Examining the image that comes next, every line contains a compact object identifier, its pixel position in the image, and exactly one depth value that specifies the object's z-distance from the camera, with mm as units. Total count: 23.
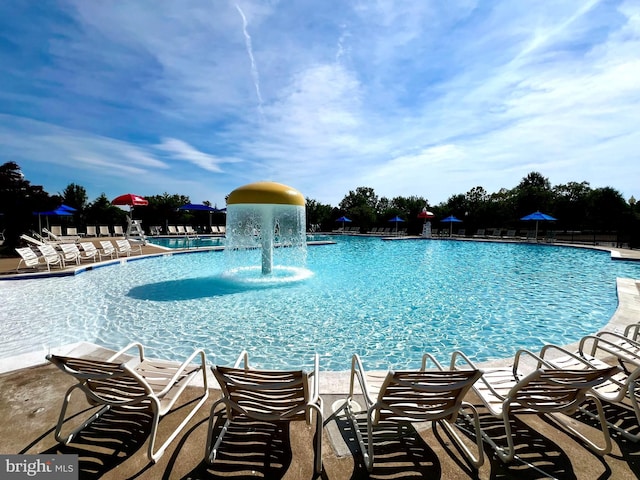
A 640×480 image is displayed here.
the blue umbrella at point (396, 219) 36322
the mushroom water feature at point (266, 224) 10188
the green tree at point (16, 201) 15062
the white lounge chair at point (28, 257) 10984
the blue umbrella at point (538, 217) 25175
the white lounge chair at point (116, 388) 2373
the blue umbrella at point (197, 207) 25352
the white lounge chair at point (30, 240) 13524
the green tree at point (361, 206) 40719
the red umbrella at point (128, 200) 21781
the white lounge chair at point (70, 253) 12195
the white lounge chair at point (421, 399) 2238
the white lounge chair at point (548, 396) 2373
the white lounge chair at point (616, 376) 2660
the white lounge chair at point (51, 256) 11633
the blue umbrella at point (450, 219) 33062
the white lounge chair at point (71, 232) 26094
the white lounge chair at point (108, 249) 14439
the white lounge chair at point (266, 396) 2229
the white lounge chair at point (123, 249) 15444
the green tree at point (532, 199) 35094
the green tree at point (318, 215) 42281
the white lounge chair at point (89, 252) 13449
